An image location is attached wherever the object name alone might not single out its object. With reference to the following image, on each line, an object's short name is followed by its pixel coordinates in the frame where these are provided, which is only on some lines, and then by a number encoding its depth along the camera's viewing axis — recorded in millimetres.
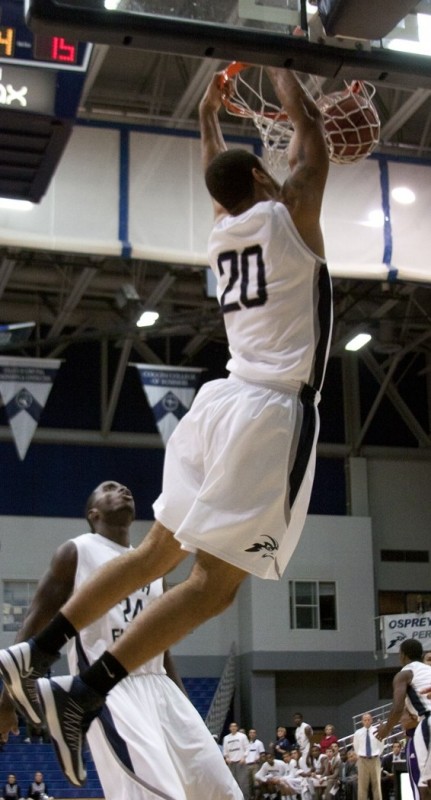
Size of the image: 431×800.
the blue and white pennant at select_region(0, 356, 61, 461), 18250
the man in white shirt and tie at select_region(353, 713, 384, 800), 17047
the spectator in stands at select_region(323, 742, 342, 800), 18809
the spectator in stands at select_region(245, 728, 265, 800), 20500
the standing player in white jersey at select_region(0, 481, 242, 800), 4715
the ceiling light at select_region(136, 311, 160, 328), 21891
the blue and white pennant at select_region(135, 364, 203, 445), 18938
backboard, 3994
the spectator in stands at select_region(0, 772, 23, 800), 19703
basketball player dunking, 3512
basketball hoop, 5664
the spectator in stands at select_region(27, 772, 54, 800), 19922
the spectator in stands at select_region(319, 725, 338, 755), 20844
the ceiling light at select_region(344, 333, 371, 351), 23859
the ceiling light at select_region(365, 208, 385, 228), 14602
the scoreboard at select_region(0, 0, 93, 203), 7527
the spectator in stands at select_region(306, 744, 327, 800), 19609
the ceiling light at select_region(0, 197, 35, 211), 13305
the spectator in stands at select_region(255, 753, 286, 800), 20047
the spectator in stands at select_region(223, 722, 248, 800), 20500
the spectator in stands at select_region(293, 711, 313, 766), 20527
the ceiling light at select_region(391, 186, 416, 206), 15000
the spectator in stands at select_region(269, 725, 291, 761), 21333
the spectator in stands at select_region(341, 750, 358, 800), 18375
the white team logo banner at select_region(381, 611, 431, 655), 24016
